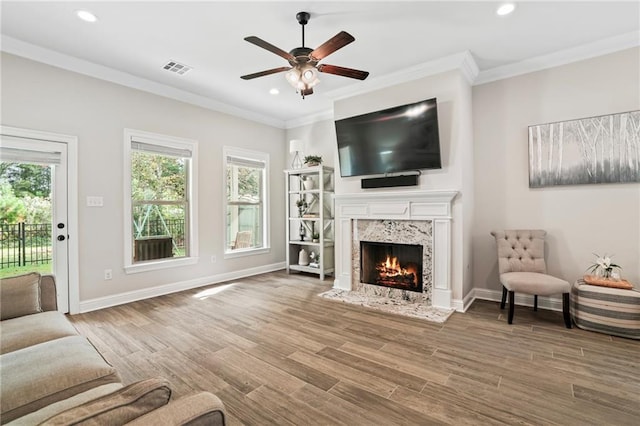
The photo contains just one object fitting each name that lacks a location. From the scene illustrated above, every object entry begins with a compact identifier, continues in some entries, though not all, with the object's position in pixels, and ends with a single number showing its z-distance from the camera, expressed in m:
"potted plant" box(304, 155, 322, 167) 5.43
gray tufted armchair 3.09
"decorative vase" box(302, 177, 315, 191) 5.64
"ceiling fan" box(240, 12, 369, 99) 2.62
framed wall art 3.16
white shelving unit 5.34
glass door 3.24
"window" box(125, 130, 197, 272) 4.13
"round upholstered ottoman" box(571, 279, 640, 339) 2.75
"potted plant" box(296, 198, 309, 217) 5.76
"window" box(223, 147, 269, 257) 5.38
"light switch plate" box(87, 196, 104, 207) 3.71
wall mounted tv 3.64
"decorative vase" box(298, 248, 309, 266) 5.65
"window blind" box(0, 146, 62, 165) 3.20
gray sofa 0.74
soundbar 3.84
